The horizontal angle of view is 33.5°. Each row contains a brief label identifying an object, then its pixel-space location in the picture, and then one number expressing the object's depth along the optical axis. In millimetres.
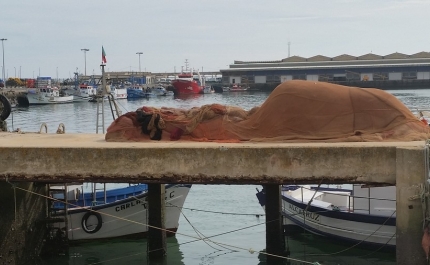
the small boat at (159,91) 134000
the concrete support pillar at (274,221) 17797
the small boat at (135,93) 121188
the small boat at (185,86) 129750
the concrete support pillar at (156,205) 17844
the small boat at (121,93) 114844
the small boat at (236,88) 133925
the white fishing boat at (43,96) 105062
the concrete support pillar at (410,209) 11758
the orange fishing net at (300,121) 13914
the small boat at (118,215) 20797
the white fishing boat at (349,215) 19141
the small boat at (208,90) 136500
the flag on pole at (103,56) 22238
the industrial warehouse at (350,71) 124438
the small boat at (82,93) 114431
